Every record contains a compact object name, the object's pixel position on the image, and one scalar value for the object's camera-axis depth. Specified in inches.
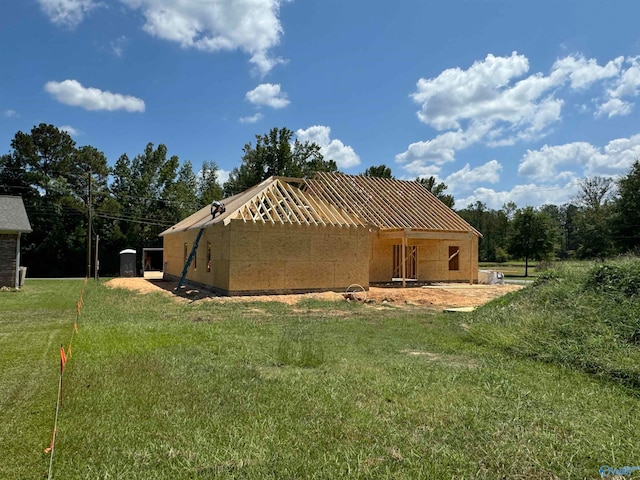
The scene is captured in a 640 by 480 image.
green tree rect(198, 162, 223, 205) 2064.1
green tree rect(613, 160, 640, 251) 1373.0
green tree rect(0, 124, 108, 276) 1422.2
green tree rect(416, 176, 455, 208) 1962.4
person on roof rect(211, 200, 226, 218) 750.1
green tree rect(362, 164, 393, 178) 1846.7
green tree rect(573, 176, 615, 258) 1539.4
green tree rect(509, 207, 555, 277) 1427.2
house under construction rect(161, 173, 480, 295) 636.1
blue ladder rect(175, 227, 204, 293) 738.9
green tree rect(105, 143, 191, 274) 1508.4
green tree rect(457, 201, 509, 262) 2338.8
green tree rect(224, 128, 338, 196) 1647.4
